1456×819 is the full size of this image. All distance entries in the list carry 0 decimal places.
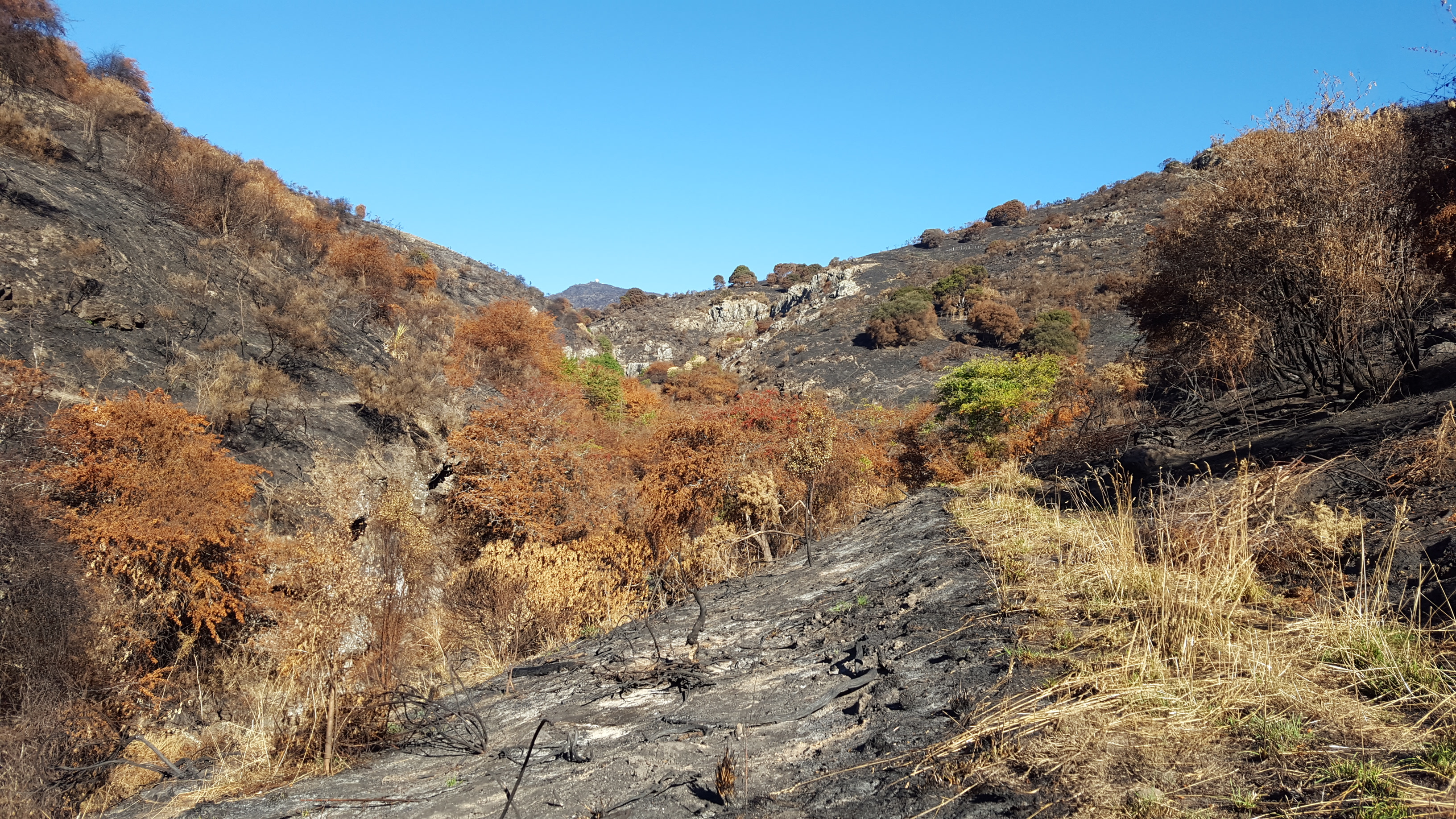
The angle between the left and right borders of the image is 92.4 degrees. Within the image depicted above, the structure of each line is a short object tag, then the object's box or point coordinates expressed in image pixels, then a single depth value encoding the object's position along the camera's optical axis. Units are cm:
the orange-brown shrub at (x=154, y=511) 1205
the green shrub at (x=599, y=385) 3659
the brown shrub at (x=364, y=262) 3142
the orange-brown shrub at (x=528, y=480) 1906
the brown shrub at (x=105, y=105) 2541
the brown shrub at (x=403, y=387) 2302
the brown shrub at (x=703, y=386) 4547
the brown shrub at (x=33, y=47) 2448
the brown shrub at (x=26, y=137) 2097
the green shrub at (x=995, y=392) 2070
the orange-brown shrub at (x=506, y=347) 3366
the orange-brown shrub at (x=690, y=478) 1873
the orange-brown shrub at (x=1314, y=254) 967
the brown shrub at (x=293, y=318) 2242
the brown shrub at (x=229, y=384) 1800
